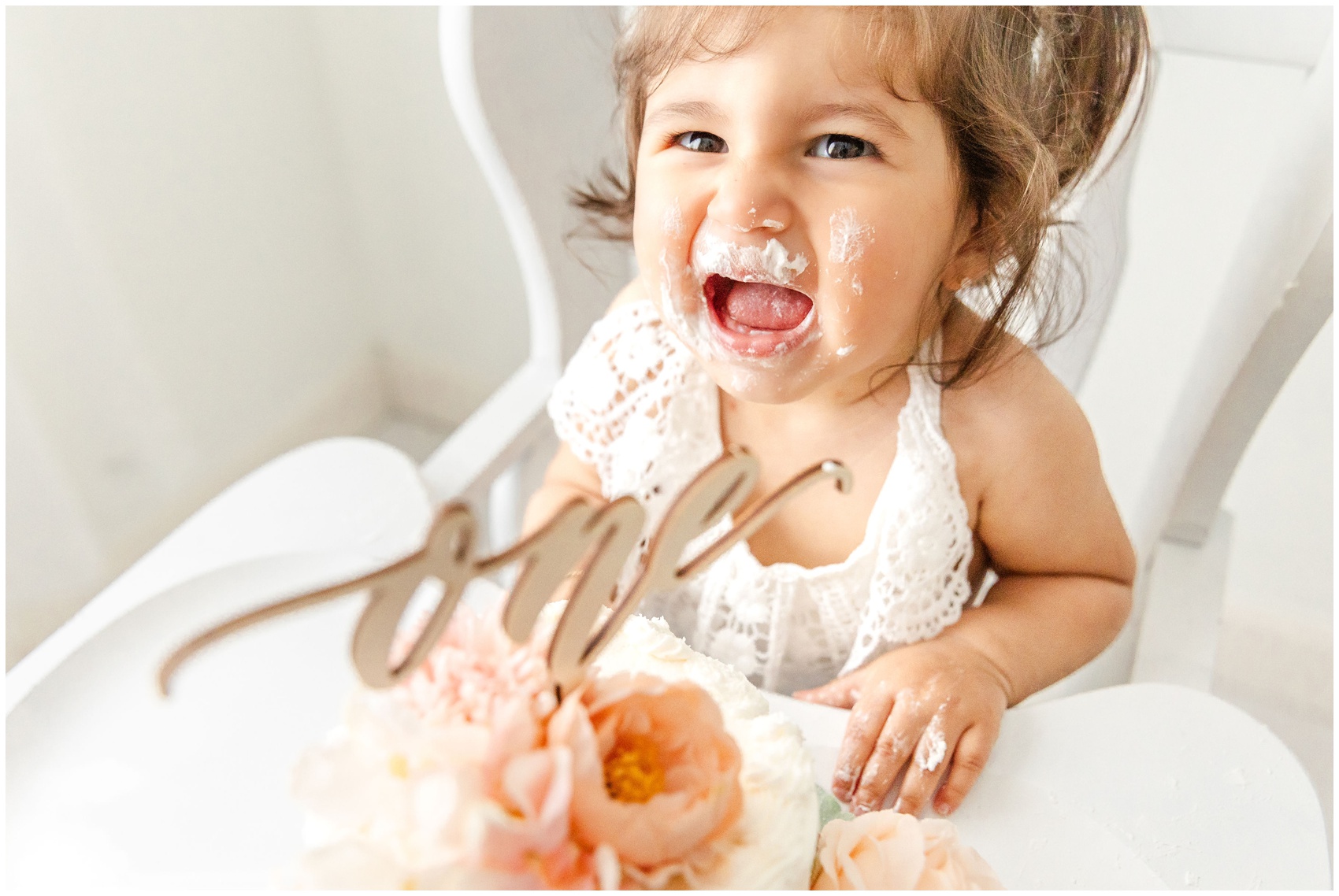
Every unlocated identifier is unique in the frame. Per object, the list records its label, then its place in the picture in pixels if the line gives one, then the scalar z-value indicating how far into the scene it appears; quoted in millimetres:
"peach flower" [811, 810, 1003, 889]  340
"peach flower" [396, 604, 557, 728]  297
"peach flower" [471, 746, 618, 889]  272
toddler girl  531
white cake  278
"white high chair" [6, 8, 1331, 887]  493
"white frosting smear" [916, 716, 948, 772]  534
